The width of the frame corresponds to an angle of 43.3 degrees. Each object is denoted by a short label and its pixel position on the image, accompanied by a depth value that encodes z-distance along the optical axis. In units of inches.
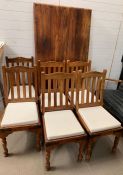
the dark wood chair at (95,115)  64.1
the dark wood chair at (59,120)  59.0
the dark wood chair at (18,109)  63.3
